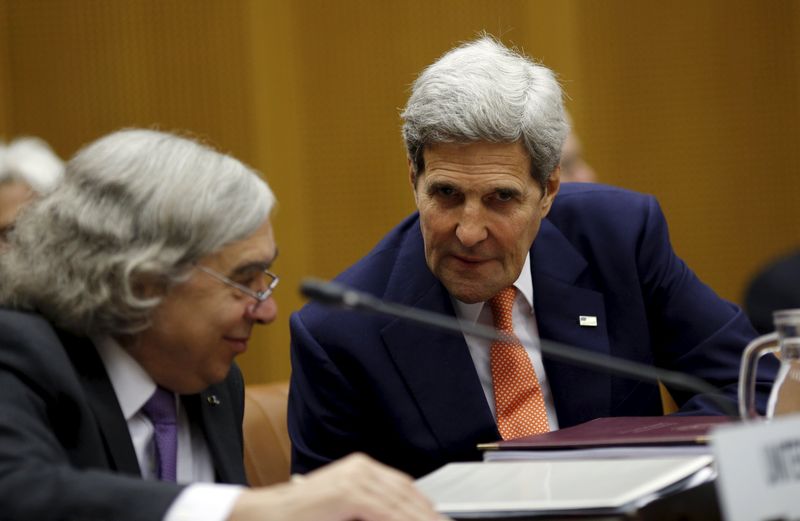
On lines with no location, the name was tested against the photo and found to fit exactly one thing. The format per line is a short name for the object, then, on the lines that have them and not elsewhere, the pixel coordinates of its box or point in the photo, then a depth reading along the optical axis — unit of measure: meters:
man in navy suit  4.34
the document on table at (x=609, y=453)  4.01
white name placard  3.79
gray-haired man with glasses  3.99
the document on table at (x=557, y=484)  3.86
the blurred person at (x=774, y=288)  4.11
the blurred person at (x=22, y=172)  5.06
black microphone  3.95
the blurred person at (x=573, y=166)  5.60
